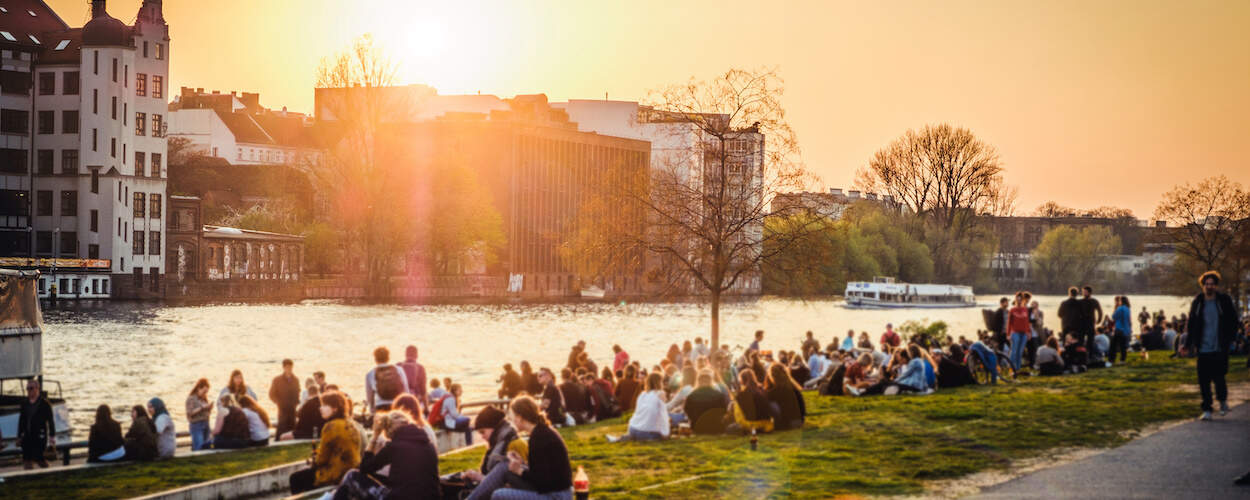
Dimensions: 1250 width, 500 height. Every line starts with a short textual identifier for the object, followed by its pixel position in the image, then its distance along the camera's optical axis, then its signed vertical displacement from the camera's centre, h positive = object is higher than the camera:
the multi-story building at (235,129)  171.50 +21.28
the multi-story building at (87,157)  110.25 +11.03
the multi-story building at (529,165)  153.00 +14.66
